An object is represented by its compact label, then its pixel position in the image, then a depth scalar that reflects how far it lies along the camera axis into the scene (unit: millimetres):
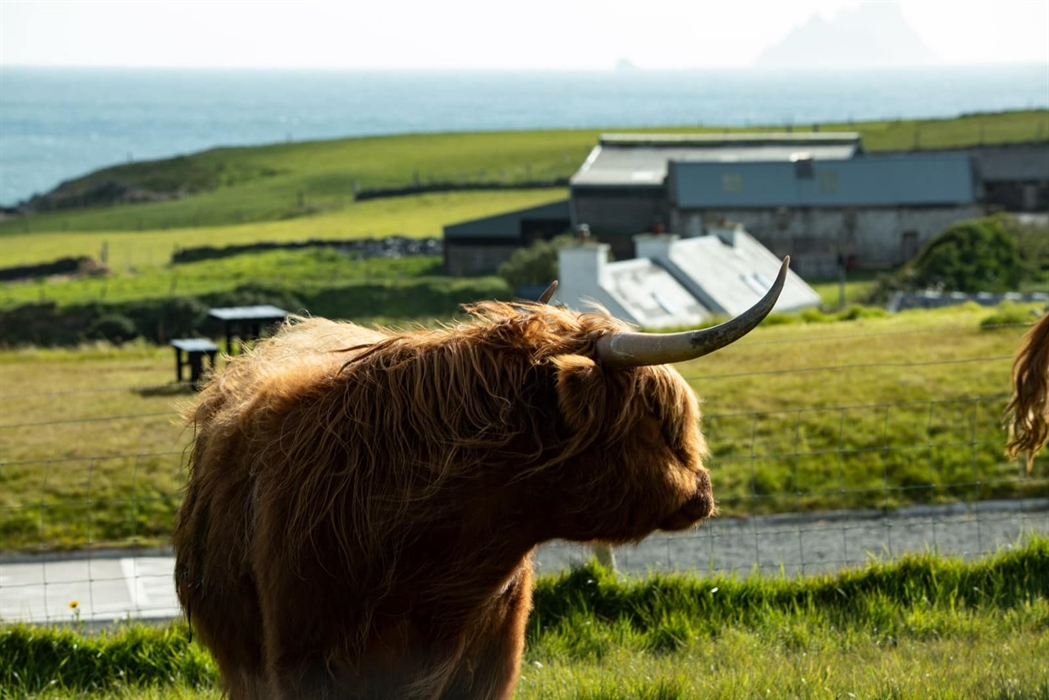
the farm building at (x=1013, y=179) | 69688
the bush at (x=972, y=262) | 44719
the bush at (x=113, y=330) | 46562
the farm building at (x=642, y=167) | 71375
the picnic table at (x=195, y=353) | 19125
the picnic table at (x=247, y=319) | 20897
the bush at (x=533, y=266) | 55031
